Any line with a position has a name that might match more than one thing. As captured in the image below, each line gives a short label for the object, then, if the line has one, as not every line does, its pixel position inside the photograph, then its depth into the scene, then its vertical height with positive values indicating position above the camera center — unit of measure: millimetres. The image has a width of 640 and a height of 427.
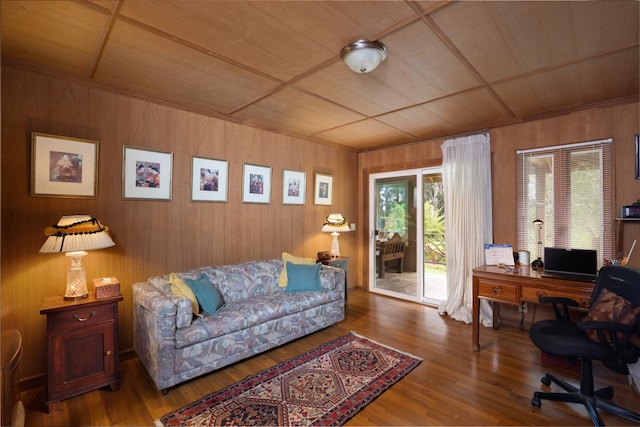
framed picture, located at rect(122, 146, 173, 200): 2898 +437
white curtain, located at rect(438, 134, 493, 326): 3828 +21
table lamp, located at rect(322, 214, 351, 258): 4527 -156
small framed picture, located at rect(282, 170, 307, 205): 4289 +444
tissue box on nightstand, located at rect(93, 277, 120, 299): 2338 -568
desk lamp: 3145 -383
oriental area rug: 2047 -1381
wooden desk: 2545 -662
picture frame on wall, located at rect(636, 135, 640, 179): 2877 +582
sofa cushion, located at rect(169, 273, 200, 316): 2678 -680
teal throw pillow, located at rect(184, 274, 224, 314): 2768 -737
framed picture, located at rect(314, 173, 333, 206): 4734 +451
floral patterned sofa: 2338 -940
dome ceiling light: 2044 +1159
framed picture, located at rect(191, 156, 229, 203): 3359 +440
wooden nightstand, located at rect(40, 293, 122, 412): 2131 -976
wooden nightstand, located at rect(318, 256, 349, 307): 4341 -675
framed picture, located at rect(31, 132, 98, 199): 2432 +435
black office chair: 1918 -873
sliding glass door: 4520 -308
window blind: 3098 +233
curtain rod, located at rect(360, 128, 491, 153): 3940 +1154
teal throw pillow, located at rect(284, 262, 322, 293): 3527 -738
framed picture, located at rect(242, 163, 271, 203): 3820 +440
